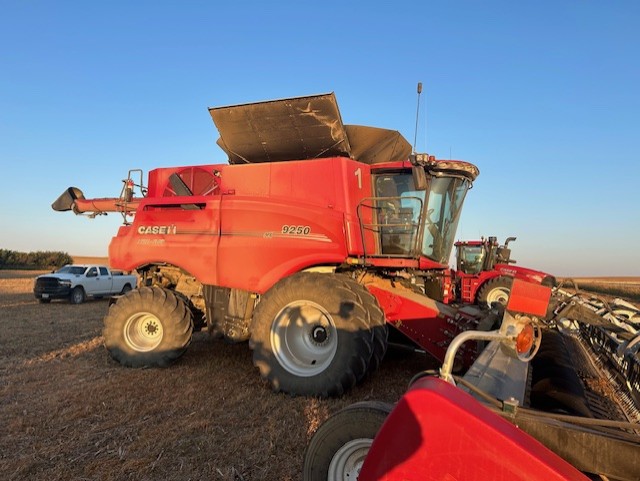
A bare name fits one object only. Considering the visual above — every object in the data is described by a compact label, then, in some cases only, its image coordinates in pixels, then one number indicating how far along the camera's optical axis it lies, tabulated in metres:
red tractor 12.48
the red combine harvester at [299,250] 4.65
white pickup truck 15.72
